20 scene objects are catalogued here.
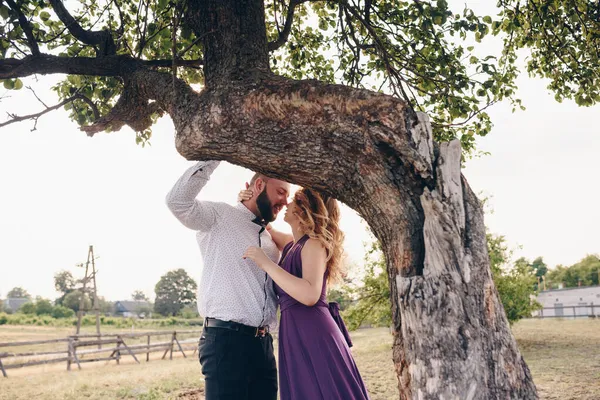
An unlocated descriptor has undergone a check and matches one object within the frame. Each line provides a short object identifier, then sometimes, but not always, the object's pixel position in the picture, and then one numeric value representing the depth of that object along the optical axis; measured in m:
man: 3.64
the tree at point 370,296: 15.21
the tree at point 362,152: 2.86
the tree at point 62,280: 90.86
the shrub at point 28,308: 64.25
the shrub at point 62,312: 59.92
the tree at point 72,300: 72.39
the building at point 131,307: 103.38
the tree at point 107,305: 95.20
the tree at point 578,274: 101.69
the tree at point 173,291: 87.44
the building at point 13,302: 96.50
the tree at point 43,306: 61.53
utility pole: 27.75
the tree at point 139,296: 117.44
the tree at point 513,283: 17.95
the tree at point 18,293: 119.05
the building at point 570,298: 65.25
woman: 3.63
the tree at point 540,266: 123.81
